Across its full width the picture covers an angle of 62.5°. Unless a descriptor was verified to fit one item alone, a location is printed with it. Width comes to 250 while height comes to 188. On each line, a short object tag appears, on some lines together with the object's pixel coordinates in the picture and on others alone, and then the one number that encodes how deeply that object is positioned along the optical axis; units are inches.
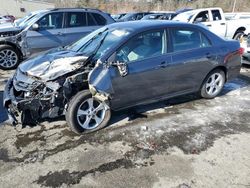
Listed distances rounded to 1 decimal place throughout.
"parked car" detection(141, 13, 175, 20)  434.9
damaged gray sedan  120.9
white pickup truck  350.2
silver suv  243.3
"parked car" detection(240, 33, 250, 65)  253.1
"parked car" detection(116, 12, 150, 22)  547.6
